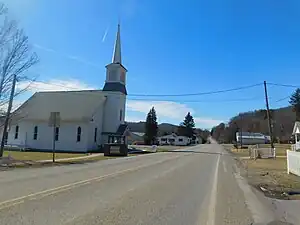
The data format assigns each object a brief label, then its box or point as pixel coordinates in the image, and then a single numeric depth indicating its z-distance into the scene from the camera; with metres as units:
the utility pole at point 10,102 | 16.42
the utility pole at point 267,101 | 24.95
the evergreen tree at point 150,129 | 64.33
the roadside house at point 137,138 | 75.91
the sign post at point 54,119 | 16.04
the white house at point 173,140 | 76.42
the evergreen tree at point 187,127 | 89.23
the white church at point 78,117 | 29.72
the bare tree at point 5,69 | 16.28
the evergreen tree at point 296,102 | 54.60
